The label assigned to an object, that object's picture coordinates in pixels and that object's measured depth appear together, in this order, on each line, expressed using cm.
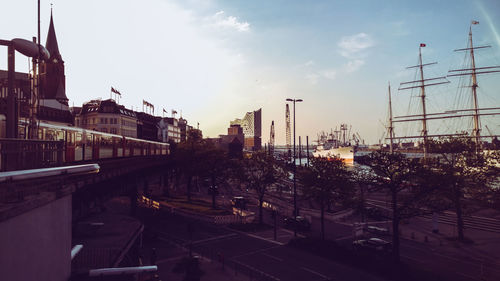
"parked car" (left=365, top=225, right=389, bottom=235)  3528
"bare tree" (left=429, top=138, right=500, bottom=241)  2700
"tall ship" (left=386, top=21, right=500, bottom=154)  8112
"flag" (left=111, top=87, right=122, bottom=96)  8877
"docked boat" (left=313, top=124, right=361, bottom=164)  16366
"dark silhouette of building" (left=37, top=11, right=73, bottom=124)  8969
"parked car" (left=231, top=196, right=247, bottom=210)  4935
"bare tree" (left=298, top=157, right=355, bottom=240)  3259
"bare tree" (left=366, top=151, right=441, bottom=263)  2525
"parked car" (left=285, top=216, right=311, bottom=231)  3697
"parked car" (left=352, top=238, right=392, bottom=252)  2856
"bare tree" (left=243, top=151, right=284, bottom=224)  4066
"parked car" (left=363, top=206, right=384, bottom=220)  4257
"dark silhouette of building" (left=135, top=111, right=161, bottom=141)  11411
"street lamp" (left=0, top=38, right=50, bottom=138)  1196
